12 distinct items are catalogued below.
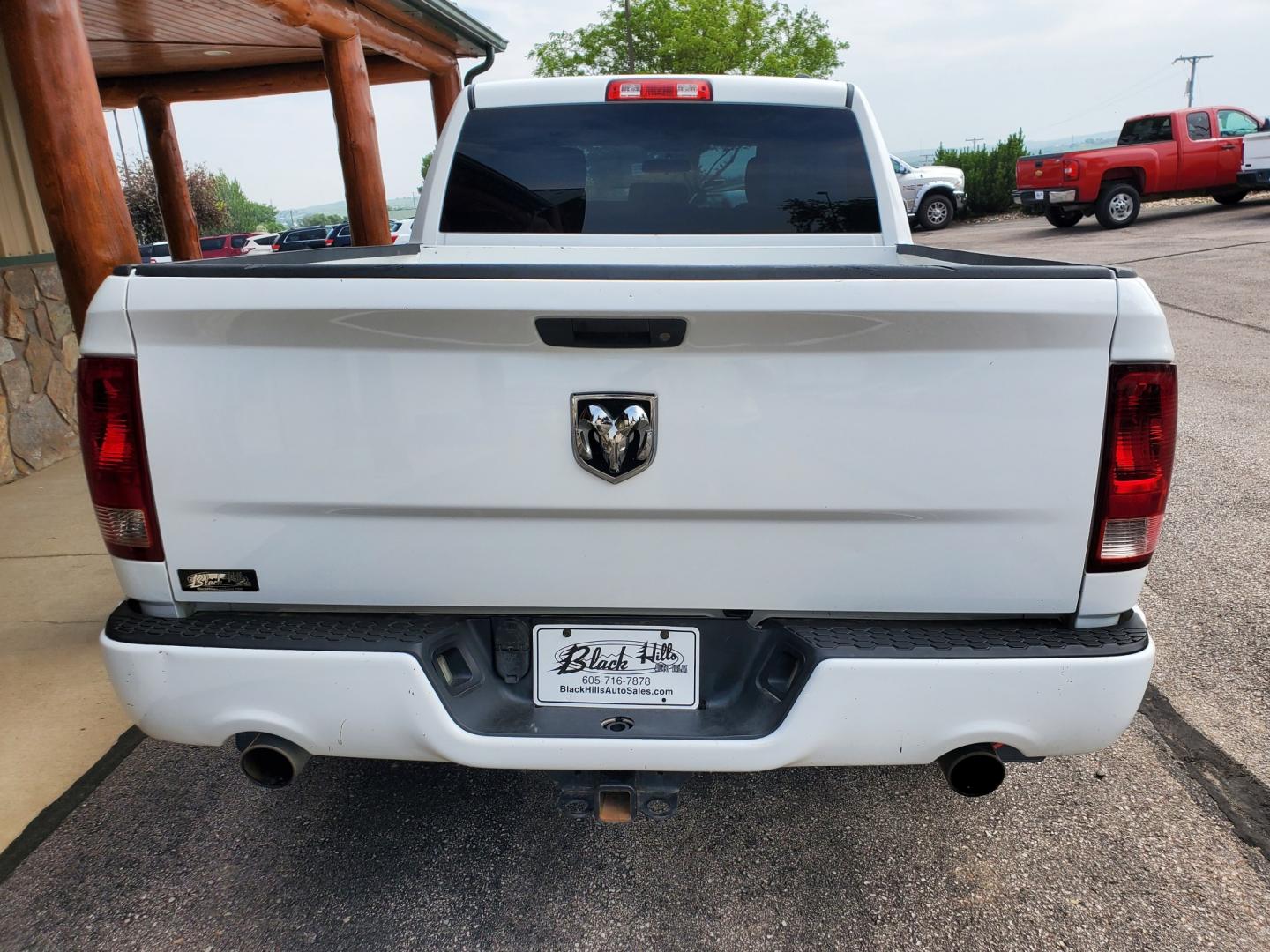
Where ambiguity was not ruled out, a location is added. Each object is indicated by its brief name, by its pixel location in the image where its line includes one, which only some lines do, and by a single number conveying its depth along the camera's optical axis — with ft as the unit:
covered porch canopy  12.07
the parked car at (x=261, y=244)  88.66
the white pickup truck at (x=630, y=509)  5.85
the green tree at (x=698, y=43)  119.44
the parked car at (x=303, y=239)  88.43
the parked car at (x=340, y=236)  81.12
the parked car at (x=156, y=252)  70.35
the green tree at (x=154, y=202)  118.62
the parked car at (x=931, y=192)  76.89
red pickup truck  62.03
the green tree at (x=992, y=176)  87.51
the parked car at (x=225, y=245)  91.66
